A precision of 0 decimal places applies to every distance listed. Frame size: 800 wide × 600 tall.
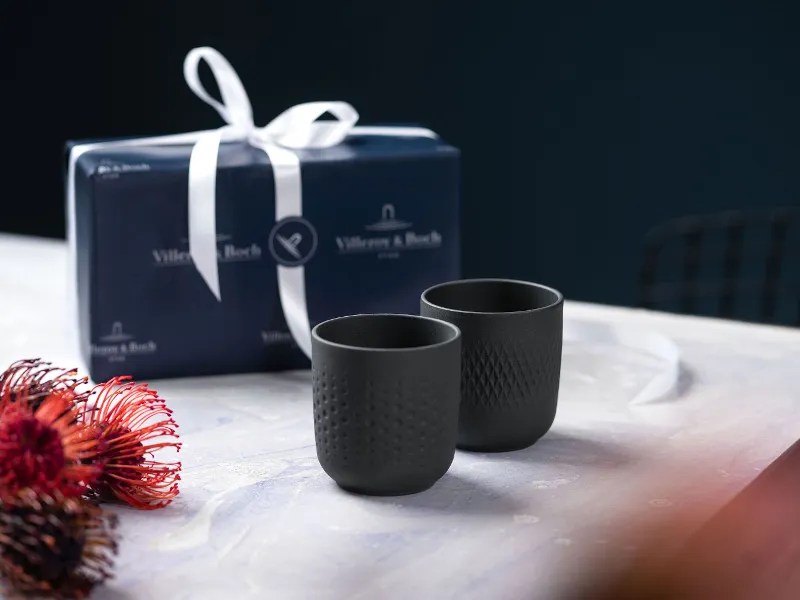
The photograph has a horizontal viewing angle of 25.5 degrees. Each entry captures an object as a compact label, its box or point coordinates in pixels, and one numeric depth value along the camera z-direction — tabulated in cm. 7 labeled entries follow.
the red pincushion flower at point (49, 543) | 79
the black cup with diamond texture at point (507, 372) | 96
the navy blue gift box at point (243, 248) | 111
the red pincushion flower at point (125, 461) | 89
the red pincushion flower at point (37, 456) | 80
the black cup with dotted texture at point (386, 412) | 89
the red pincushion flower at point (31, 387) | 87
